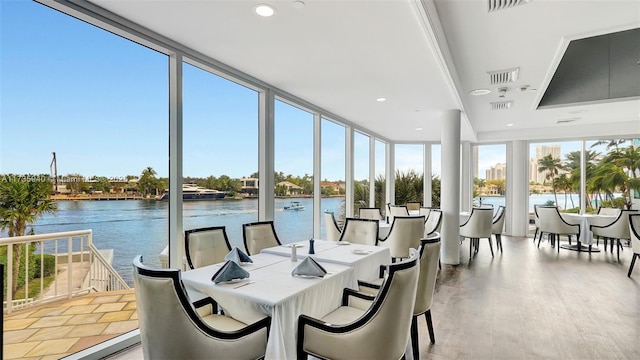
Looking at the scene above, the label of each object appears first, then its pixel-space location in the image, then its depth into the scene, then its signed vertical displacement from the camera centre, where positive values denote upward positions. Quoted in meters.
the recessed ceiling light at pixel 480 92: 5.03 +1.37
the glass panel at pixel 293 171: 5.06 +0.19
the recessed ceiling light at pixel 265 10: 2.54 +1.34
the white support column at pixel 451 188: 5.82 -0.11
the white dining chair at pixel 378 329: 1.83 -0.83
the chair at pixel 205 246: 3.17 -0.63
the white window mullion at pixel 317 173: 5.97 +0.16
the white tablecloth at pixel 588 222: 6.73 -0.84
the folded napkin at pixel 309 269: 2.47 -0.65
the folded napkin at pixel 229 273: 2.32 -0.64
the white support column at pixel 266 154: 4.55 +0.39
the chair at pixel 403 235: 5.00 -0.79
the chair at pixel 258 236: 3.77 -0.62
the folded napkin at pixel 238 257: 2.83 -0.64
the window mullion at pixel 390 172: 9.53 +0.28
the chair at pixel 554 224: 6.97 -0.90
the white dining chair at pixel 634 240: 4.87 -0.87
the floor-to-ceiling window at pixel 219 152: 3.69 +0.37
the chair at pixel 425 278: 2.55 -0.75
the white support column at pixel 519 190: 9.01 -0.23
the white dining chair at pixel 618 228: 6.29 -0.91
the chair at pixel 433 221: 5.72 -0.71
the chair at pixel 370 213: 6.33 -0.59
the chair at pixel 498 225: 7.18 -0.94
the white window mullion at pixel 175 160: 3.28 +0.22
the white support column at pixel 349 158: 7.15 +0.51
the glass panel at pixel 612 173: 7.83 +0.19
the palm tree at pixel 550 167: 8.78 +0.38
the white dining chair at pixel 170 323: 1.69 -0.72
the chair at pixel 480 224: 6.44 -0.82
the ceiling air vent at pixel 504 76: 4.16 +1.36
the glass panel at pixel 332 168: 6.32 +0.27
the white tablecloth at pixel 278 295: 1.99 -0.75
